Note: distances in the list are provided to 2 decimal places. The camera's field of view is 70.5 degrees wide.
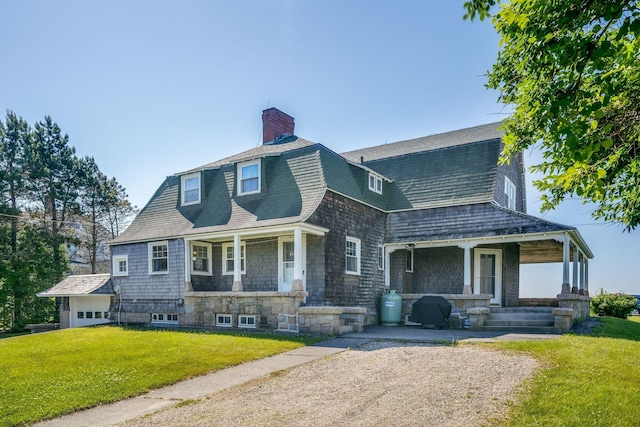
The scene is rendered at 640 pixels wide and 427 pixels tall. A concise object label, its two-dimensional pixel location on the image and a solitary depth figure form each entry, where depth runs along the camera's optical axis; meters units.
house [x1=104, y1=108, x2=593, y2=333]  15.05
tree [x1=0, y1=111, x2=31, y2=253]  27.42
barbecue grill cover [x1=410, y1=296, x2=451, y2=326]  15.10
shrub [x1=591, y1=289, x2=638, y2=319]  22.41
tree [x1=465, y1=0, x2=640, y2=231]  4.39
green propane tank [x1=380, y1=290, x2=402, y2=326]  16.69
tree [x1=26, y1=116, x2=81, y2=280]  28.98
